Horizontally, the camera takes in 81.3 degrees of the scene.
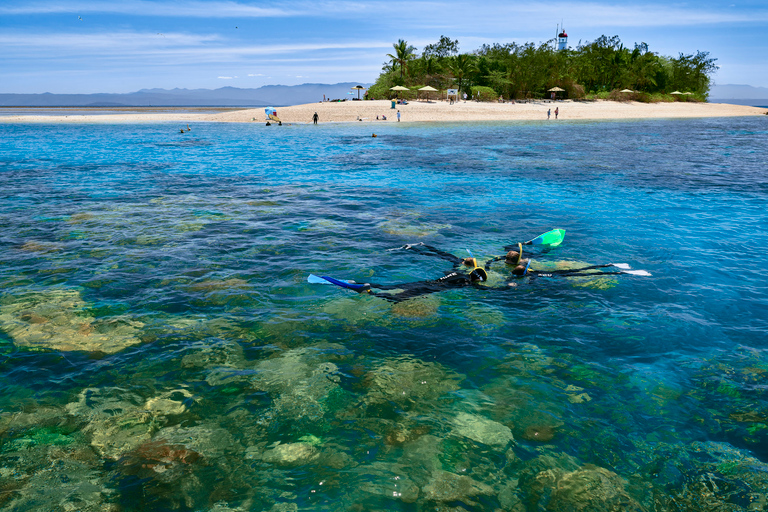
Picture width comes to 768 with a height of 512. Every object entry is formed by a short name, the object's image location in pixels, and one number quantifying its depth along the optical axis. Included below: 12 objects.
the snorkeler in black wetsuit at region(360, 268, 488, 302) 10.68
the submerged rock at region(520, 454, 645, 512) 5.23
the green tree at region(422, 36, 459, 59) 96.25
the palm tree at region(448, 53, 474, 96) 86.88
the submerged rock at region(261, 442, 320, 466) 5.90
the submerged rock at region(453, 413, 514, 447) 6.27
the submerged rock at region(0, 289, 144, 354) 8.59
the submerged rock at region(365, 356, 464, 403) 7.15
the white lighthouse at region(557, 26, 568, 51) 123.49
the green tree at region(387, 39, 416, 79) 86.25
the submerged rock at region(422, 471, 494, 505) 5.33
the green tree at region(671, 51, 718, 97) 105.06
